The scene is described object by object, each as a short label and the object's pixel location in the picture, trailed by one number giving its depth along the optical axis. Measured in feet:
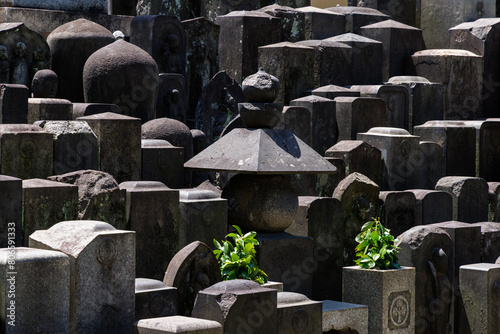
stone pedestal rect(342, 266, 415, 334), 46.28
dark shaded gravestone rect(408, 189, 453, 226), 62.98
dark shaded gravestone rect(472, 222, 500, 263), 58.21
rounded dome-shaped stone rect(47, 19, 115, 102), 74.96
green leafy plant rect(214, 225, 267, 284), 40.09
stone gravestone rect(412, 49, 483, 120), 90.47
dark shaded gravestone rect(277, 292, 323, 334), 37.91
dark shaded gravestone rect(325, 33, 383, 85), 89.75
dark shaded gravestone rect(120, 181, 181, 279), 47.23
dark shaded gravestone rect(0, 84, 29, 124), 60.26
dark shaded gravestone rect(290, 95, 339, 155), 72.91
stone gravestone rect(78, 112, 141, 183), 55.09
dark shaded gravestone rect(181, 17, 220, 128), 82.48
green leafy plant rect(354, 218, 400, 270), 46.64
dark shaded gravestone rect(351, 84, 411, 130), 81.00
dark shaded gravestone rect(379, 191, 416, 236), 59.96
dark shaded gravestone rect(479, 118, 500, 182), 79.16
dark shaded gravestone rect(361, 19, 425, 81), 94.72
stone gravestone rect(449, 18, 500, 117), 94.16
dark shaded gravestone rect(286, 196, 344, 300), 51.99
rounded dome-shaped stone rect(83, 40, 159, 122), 67.99
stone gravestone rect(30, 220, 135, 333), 32.69
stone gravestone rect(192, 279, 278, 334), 34.74
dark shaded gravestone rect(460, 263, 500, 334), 49.74
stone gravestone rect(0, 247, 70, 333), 30.00
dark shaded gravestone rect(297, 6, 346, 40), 98.25
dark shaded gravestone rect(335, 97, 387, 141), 74.55
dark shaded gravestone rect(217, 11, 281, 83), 85.61
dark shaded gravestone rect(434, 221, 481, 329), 53.09
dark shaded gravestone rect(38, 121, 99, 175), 51.66
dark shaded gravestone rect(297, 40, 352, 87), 85.15
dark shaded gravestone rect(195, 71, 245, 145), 73.93
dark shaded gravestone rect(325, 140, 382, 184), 65.43
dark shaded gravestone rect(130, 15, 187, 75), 78.34
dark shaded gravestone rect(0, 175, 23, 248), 41.63
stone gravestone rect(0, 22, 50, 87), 69.48
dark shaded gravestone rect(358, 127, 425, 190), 68.92
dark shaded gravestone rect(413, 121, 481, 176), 75.37
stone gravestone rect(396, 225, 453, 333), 49.97
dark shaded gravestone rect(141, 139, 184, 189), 57.69
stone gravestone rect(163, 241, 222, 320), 41.52
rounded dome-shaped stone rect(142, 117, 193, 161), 63.08
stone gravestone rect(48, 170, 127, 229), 46.08
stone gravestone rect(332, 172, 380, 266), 56.88
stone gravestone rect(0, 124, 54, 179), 49.15
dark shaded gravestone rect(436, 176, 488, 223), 68.61
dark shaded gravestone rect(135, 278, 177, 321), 37.43
